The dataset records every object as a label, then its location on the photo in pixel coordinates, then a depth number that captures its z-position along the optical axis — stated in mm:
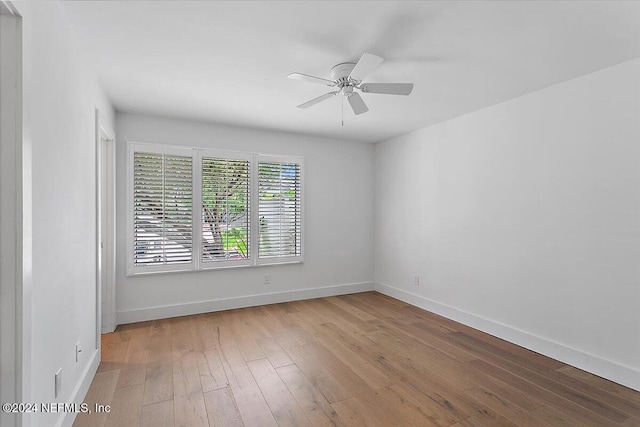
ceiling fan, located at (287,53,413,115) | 2246
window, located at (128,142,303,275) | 3787
